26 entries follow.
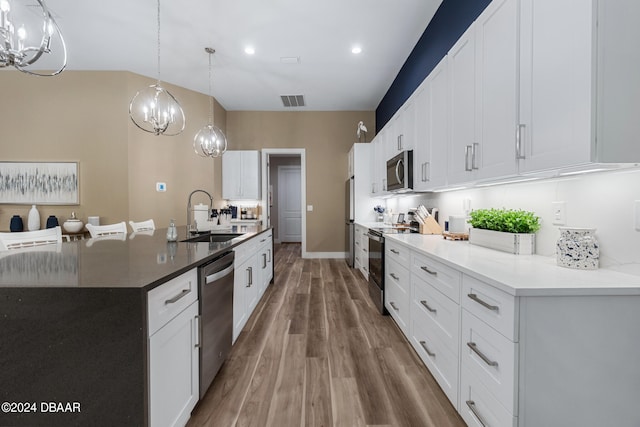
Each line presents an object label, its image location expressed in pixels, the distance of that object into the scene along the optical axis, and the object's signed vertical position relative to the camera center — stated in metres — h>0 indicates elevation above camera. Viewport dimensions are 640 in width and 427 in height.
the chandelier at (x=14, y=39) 1.62 +1.06
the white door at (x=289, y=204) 8.88 +0.18
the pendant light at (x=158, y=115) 2.91 +1.04
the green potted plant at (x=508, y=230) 1.63 -0.13
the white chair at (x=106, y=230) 2.66 -0.21
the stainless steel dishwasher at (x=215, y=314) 1.49 -0.64
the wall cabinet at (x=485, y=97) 1.45 +0.69
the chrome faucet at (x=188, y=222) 2.74 -0.13
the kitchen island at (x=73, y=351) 0.91 -0.48
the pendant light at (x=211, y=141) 3.93 +1.00
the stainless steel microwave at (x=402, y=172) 2.93 +0.42
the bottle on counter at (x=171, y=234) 2.01 -0.18
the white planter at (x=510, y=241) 1.63 -0.20
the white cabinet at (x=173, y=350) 1.05 -0.62
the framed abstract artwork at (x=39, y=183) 4.34 +0.42
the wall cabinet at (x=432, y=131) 2.21 +0.70
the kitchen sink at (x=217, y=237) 2.61 -0.27
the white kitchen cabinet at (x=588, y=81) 1.01 +0.50
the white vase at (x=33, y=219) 4.23 -0.15
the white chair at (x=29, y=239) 1.87 -0.21
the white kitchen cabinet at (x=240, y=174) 5.75 +0.74
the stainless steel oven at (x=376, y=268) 2.85 -0.65
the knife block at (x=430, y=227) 2.77 -0.18
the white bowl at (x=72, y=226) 4.20 -0.25
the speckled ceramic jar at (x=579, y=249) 1.25 -0.18
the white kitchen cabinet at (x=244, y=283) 2.25 -0.68
